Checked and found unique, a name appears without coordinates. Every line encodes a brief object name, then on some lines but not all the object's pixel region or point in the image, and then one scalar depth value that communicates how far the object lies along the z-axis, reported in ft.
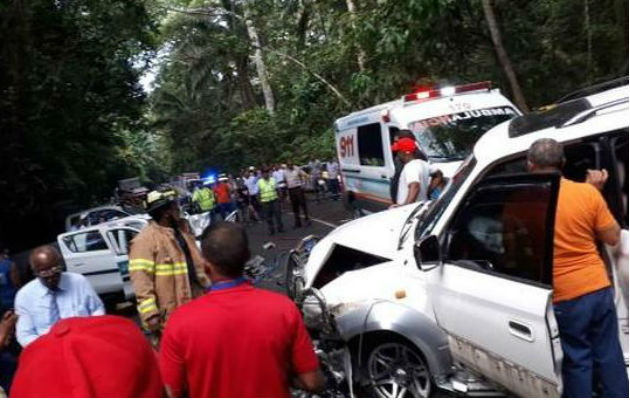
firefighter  14.62
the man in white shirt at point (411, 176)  22.98
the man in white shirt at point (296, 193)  53.26
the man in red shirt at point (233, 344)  8.18
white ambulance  30.27
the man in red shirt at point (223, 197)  62.13
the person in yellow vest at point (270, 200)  51.57
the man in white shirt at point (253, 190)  66.80
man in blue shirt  14.56
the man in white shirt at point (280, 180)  66.71
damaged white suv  11.59
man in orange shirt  11.50
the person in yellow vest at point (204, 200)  59.98
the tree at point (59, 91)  57.67
